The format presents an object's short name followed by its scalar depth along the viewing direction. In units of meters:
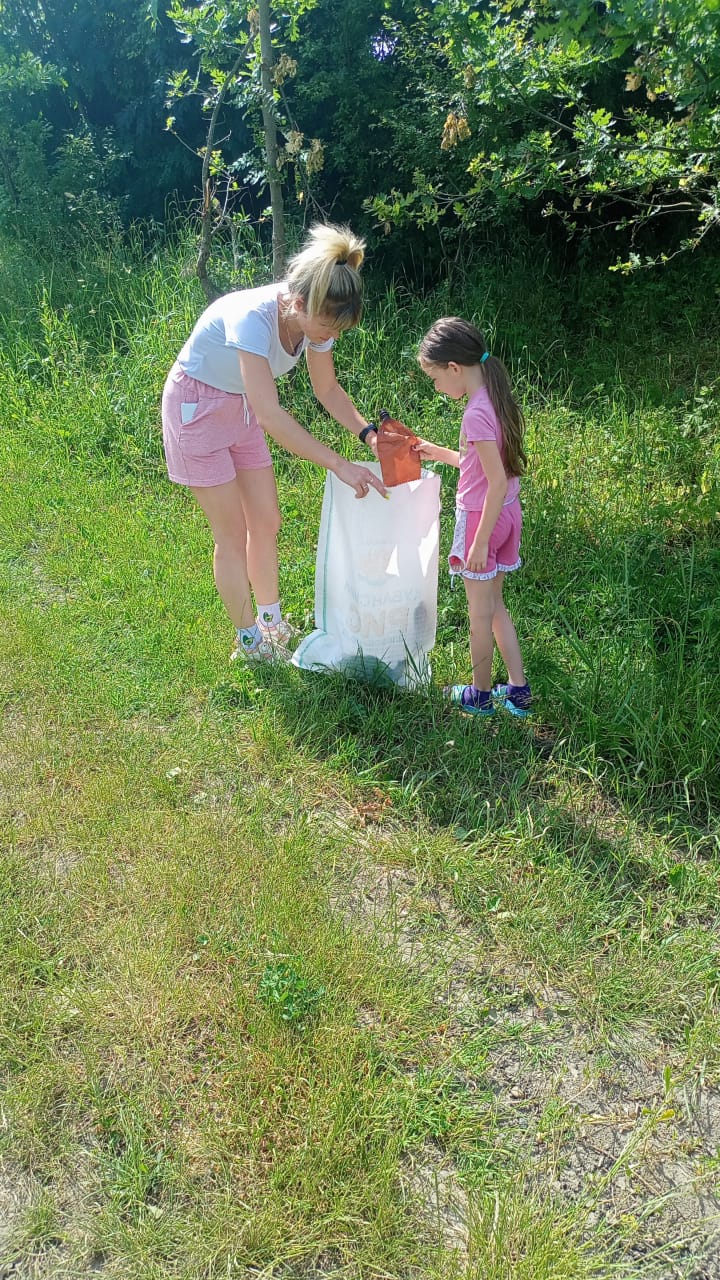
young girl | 2.90
